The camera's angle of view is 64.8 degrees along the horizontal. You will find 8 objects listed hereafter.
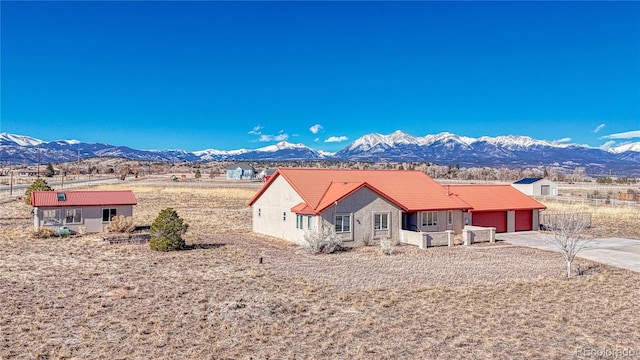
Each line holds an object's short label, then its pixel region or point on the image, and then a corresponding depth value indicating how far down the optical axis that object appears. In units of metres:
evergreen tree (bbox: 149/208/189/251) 24.80
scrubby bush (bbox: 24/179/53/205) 41.50
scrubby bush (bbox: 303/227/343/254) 24.58
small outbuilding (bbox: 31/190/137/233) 30.33
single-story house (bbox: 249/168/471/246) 26.94
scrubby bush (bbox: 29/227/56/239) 28.78
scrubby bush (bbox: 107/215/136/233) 30.91
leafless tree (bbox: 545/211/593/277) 19.77
